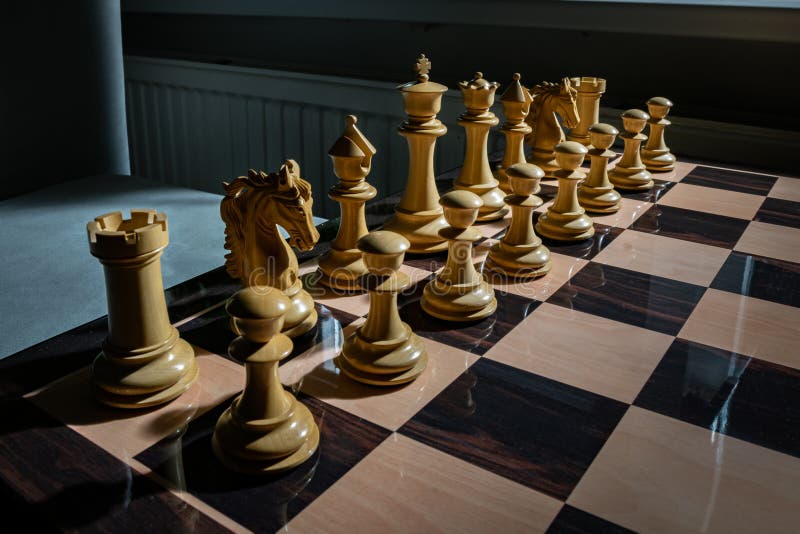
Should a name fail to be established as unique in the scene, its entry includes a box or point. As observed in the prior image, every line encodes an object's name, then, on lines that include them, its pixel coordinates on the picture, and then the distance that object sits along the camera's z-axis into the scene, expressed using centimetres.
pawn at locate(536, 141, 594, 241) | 40
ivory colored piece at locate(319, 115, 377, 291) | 33
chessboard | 20
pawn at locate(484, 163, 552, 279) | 36
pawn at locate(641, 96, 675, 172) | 53
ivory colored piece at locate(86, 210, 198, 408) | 24
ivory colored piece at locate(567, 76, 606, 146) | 54
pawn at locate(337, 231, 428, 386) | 26
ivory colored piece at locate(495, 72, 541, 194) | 46
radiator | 91
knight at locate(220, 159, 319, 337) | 26
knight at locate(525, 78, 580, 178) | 48
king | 38
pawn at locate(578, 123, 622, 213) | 44
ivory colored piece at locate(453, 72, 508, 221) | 42
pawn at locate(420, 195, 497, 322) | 31
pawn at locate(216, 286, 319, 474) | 21
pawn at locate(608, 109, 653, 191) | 49
